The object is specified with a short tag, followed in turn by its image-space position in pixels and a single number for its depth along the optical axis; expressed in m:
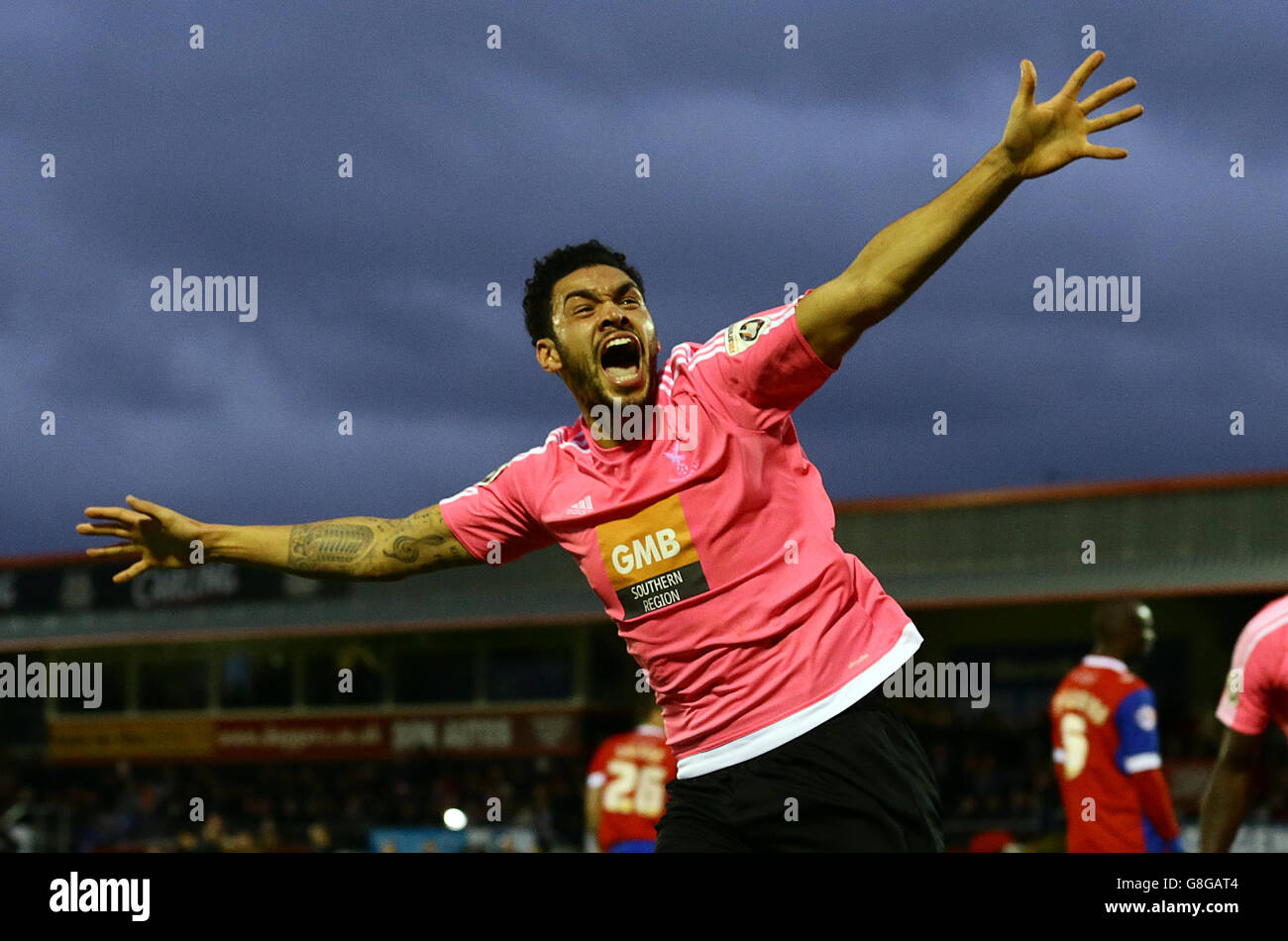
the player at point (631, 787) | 10.15
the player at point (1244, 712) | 5.25
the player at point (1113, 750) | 8.65
